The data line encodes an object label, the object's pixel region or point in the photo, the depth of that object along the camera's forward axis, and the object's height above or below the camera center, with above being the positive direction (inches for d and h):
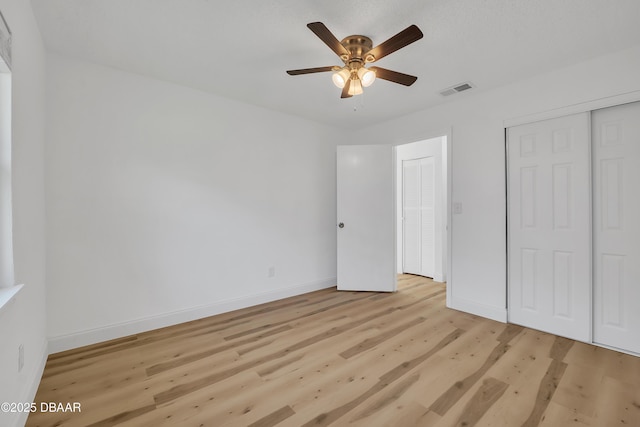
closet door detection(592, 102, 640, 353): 85.2 -5.7
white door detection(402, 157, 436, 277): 183.5 -4.5
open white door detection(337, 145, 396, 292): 151.9 -4.6
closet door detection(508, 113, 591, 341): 93.8 -6.5
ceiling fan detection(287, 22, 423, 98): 73.3 +41.1
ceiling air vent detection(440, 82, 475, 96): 110.0 +51.1
